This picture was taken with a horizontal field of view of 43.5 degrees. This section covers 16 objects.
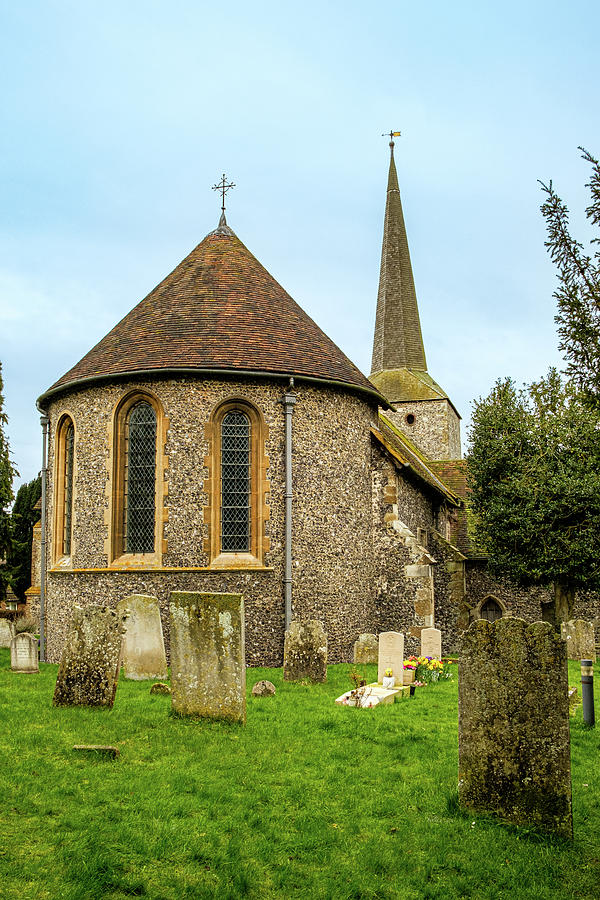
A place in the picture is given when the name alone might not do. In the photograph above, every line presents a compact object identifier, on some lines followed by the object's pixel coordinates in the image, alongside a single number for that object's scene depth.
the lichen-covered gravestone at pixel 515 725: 5.45
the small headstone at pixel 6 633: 19.58
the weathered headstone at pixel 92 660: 8.78
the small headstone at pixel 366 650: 14.68
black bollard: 8.99
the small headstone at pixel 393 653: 11.23
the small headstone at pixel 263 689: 10.30
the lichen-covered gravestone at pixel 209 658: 8.20
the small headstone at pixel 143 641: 11.34
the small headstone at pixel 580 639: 18.38
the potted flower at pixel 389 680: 11.10
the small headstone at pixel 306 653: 11.67
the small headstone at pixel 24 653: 12.86
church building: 14.71
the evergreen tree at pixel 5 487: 26.48
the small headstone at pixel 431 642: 14.04
